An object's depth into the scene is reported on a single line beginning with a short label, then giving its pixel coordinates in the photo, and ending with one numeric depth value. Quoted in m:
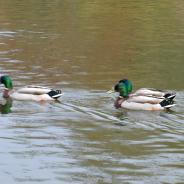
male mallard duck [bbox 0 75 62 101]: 15.46
